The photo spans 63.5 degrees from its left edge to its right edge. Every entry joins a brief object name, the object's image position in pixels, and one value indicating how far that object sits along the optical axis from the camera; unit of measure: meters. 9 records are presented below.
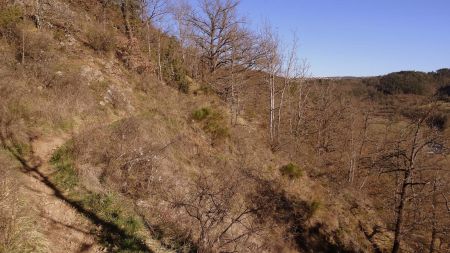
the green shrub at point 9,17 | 16.31
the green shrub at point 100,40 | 19.62
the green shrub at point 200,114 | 19.34
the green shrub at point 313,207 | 18.95
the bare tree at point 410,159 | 13.78
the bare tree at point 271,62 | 26.29
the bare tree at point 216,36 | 27.98
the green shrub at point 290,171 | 21.31
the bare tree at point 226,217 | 8.36
